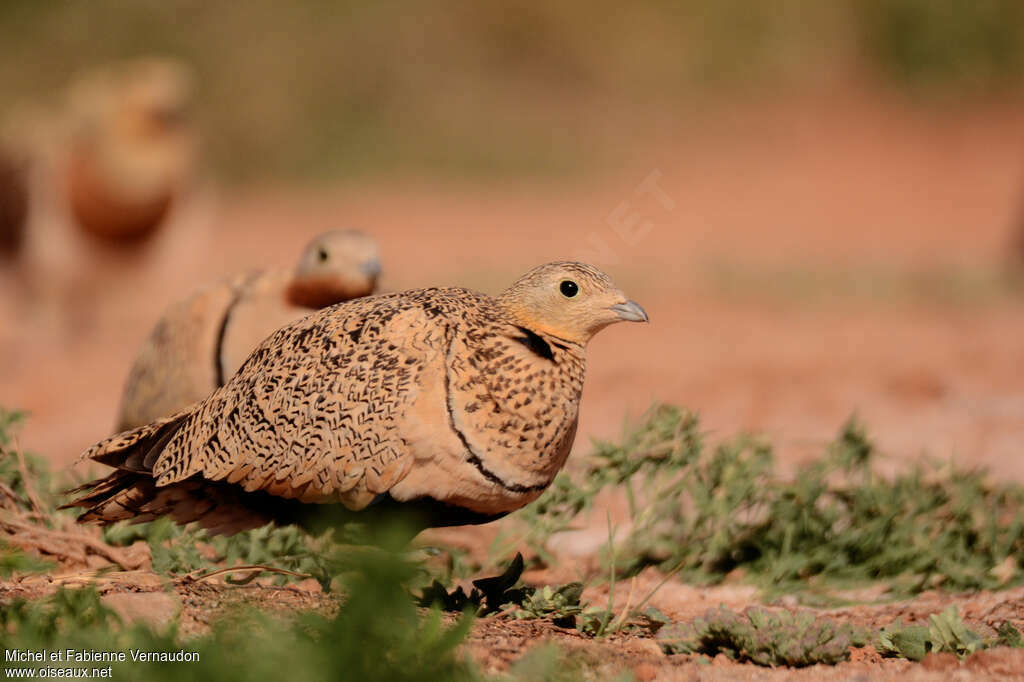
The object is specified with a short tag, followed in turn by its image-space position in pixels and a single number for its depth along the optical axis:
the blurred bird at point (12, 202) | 16.66
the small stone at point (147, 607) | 5.21
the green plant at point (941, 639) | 5.71
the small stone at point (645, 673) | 5.22
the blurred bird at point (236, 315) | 7.55
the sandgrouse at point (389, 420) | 5.41
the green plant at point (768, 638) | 5.64
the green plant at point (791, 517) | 7.39
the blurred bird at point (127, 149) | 16.37
